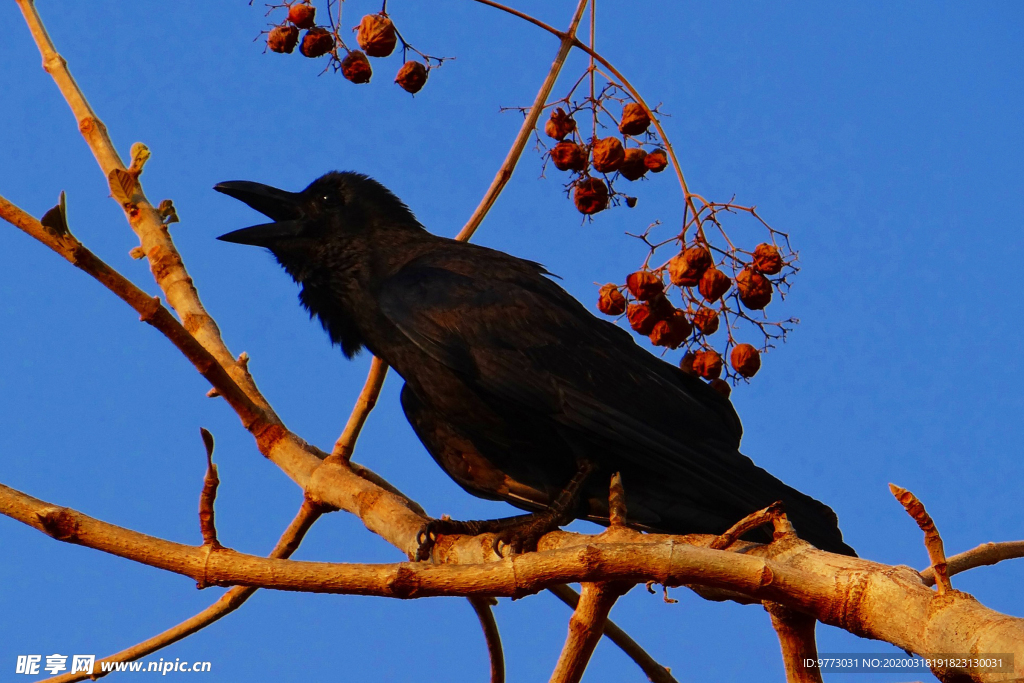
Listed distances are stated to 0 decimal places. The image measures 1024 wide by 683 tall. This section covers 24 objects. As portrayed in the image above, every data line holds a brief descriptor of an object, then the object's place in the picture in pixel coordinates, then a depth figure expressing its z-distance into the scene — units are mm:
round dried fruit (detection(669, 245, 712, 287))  7777
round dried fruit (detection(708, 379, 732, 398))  8539
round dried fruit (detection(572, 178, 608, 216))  8352
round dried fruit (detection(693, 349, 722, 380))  8180
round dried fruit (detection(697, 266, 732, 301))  7758
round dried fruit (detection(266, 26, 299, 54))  8656
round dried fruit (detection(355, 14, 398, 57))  8484
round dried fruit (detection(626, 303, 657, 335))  7996
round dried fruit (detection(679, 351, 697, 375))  8383
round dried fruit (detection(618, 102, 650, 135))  8250
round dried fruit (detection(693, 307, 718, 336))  8086
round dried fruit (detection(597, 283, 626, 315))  8151
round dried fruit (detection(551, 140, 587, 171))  8359
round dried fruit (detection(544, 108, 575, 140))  8609
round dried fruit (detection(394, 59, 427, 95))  8633
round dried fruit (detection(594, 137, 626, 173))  8203
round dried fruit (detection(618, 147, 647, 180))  8281
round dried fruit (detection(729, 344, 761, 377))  8086
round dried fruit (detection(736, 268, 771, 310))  7883
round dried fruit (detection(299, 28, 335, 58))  8539
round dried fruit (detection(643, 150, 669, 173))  8375
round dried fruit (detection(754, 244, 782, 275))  7910
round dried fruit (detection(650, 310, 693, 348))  8055
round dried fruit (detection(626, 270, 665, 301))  7887
